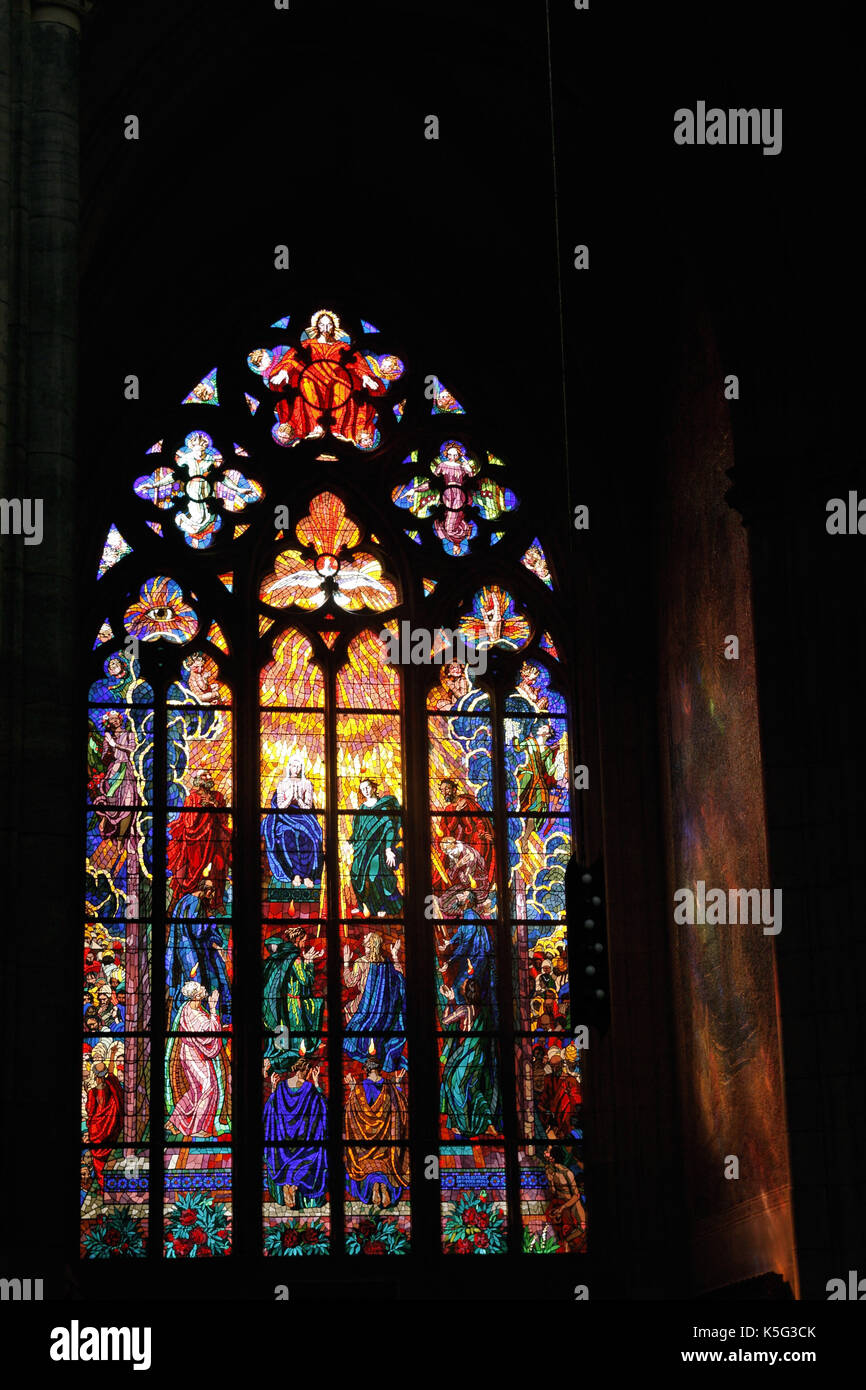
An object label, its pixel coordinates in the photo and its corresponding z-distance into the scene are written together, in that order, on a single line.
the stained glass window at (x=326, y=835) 15.27
